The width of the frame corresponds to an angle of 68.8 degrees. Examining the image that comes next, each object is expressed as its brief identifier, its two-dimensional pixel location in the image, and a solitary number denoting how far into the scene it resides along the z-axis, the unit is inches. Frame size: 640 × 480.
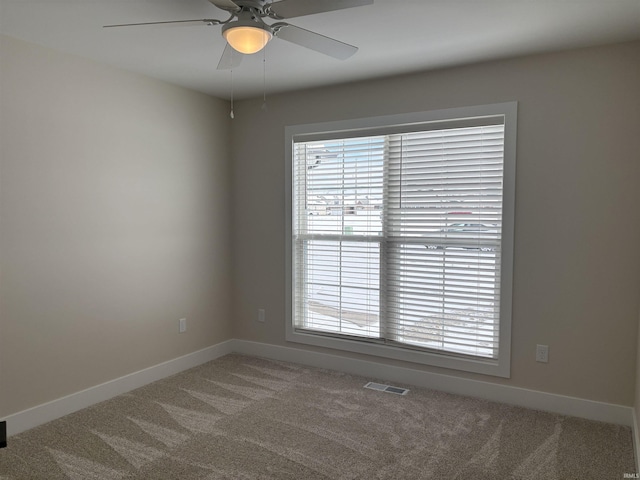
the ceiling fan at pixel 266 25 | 78.2
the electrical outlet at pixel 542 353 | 130.2
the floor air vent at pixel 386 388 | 143.9
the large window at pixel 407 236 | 136.7
